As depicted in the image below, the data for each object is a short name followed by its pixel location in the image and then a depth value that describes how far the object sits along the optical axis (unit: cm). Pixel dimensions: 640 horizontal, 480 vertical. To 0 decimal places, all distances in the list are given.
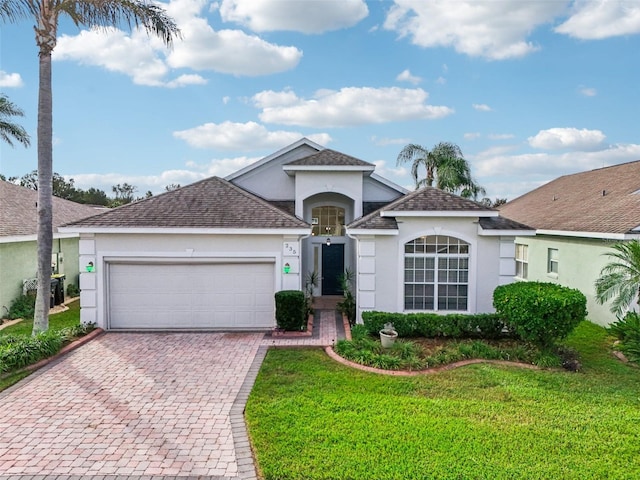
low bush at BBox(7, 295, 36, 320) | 1430
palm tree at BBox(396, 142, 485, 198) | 2589
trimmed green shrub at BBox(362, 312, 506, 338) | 1125
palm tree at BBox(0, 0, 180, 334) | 1082
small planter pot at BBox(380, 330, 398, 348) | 1018
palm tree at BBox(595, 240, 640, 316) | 976
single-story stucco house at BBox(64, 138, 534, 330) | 1204
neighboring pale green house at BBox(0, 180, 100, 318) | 1424
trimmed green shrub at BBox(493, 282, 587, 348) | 891
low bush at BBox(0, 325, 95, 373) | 891
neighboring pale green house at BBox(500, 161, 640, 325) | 1317
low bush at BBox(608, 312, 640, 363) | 938
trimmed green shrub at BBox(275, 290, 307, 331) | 1177
